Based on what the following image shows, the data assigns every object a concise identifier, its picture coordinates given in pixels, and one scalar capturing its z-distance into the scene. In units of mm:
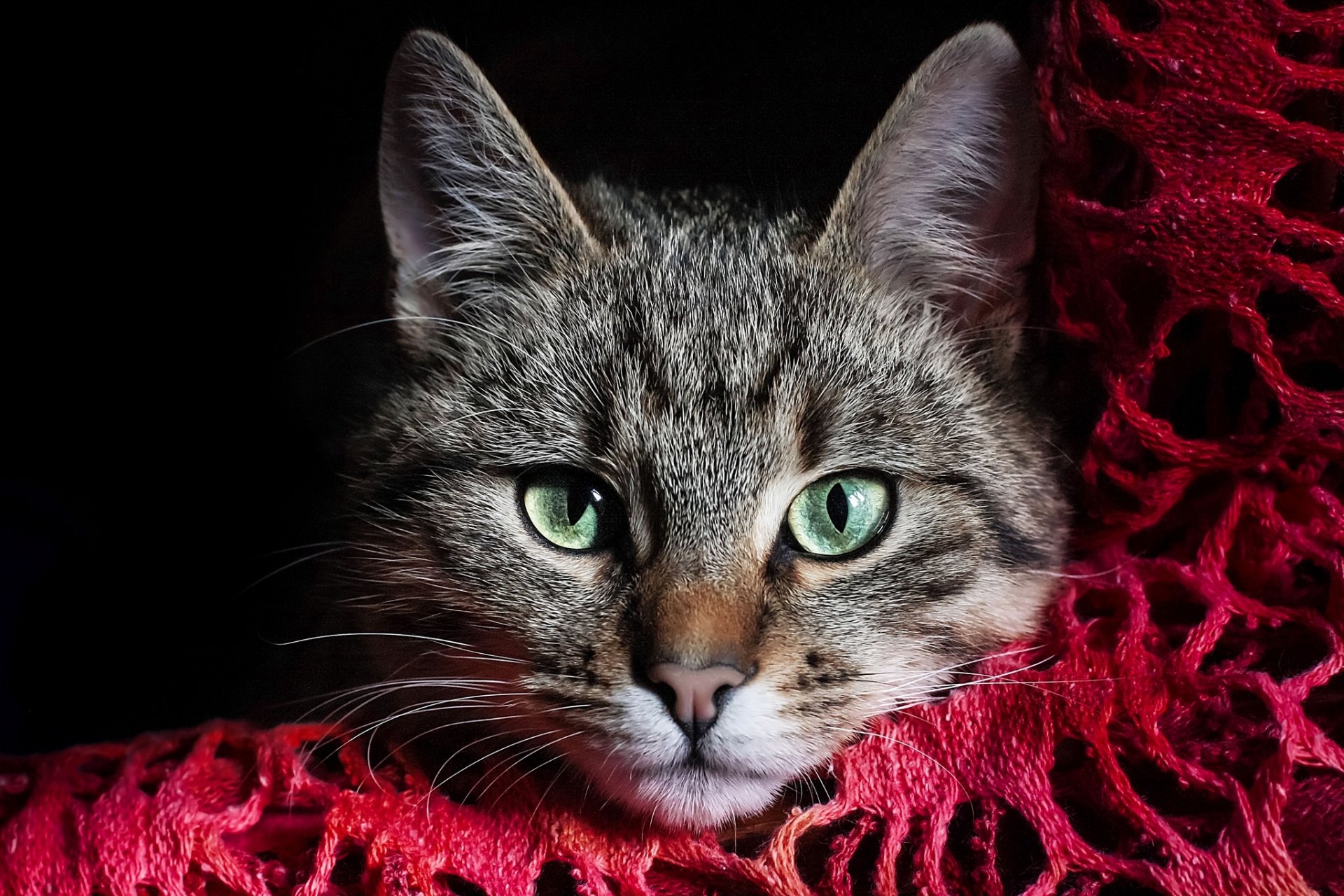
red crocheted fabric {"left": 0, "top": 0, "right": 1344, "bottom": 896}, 471
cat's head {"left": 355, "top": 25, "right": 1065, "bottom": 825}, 489
